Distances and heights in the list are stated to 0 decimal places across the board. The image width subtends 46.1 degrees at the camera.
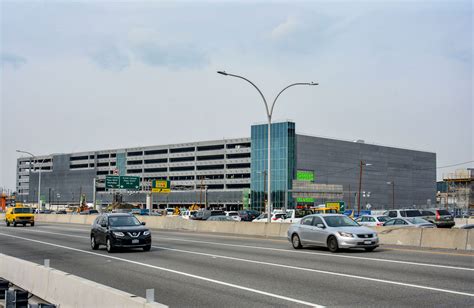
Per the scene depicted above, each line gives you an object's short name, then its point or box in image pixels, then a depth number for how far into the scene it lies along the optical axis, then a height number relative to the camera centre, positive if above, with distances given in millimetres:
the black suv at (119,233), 21861 -1663
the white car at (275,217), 51781 -2353
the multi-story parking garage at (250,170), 118812 +5626
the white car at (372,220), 36969 -1879
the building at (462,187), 110875 +1595
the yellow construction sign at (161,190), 72762 +182
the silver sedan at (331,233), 20531 -1535
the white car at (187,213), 80912 -3116
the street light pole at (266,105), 33772 +5489
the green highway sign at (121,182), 78000 +1303
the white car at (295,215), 49028 -2053
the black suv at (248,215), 64688 -2699
